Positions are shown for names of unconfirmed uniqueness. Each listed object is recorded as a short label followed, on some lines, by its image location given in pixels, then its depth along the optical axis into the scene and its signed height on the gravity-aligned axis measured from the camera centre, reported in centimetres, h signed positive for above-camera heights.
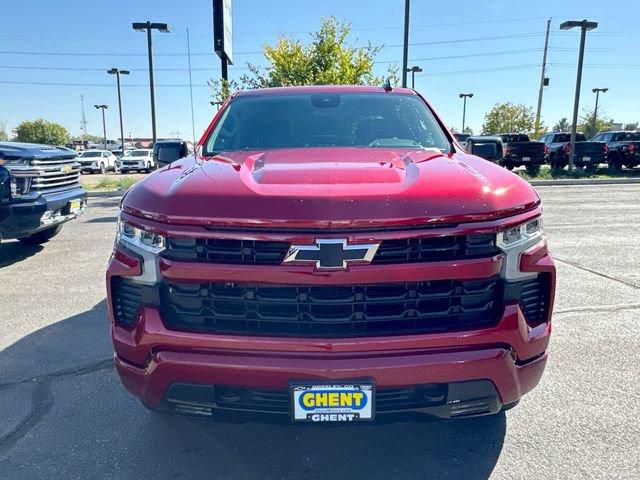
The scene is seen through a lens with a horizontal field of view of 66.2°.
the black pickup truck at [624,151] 2038 +23
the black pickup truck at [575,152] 2006 +17
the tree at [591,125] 5598 +360
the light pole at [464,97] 4971 +584
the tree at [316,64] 1323 +242
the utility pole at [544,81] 3874 +564
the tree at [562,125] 7788 +517
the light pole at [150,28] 1723 +430
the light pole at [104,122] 5450 +329
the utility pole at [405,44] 1681 +382
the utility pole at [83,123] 11446 +644
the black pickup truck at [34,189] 524 -44
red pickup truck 182 -55
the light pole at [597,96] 4622 +613
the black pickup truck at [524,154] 1888 +6
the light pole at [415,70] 3403 +584
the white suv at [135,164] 3161 -79
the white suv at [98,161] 3331 -67
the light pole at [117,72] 3350 +536
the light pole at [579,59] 1852 +370
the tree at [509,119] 4612 +343
